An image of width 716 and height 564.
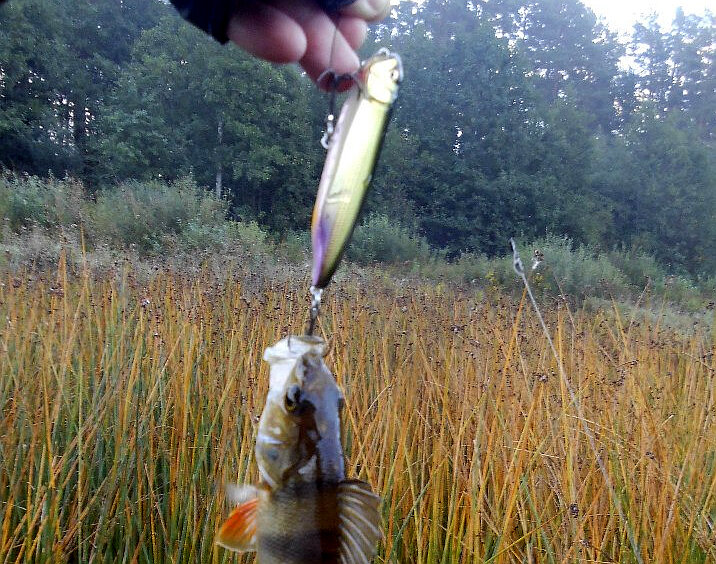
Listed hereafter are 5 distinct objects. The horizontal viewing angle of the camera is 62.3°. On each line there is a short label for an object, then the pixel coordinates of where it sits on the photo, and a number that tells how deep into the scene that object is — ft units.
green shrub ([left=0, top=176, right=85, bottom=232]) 29.40
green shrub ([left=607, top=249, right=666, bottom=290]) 51.55
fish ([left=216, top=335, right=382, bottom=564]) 2.23
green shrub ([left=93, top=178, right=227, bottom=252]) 29.71
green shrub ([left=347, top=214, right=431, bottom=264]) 41.19
